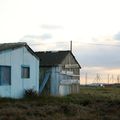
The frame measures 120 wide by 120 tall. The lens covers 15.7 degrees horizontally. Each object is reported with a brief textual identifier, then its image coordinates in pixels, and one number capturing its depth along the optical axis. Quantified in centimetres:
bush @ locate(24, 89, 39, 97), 2939
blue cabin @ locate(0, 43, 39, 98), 2758
